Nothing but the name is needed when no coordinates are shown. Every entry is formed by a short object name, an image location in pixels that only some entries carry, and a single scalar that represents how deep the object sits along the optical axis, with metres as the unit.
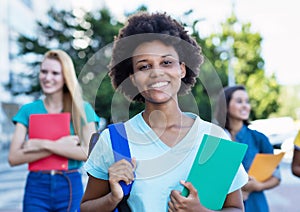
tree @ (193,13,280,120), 22.14
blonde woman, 3.12
